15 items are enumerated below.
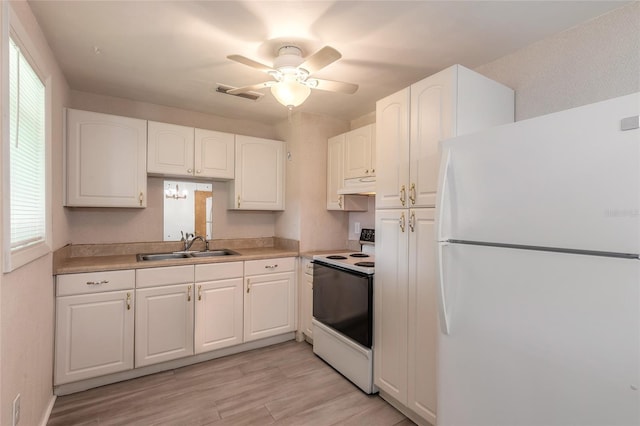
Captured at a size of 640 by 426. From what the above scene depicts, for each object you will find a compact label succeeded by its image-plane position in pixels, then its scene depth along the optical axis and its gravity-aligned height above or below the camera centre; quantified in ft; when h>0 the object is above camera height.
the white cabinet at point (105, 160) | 8.34 +1.44
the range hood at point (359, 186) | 9.23 +0.85
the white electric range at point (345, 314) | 7.68 -2.75
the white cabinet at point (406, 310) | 6.19 -2.09
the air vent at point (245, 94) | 8.88 +3.54
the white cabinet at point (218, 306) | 9.12 -2.83
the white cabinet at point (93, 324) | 7.39 -2.81
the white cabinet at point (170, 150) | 9.46 +1.95
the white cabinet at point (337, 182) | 10.68 +1.09
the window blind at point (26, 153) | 4.69 +0.99
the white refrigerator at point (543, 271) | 3.12 -0.68
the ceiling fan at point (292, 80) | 6.15 +2.76
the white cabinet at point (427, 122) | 5.91 +1.88
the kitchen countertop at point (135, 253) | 7.77 -1.35
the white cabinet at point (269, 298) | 9.94 -2.83
